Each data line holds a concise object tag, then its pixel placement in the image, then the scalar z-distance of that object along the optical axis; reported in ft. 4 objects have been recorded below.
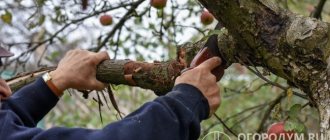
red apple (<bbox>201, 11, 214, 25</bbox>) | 9.66
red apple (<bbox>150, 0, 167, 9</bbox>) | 8.86
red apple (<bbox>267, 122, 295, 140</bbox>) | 6.66
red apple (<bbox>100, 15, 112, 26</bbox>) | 10.78
